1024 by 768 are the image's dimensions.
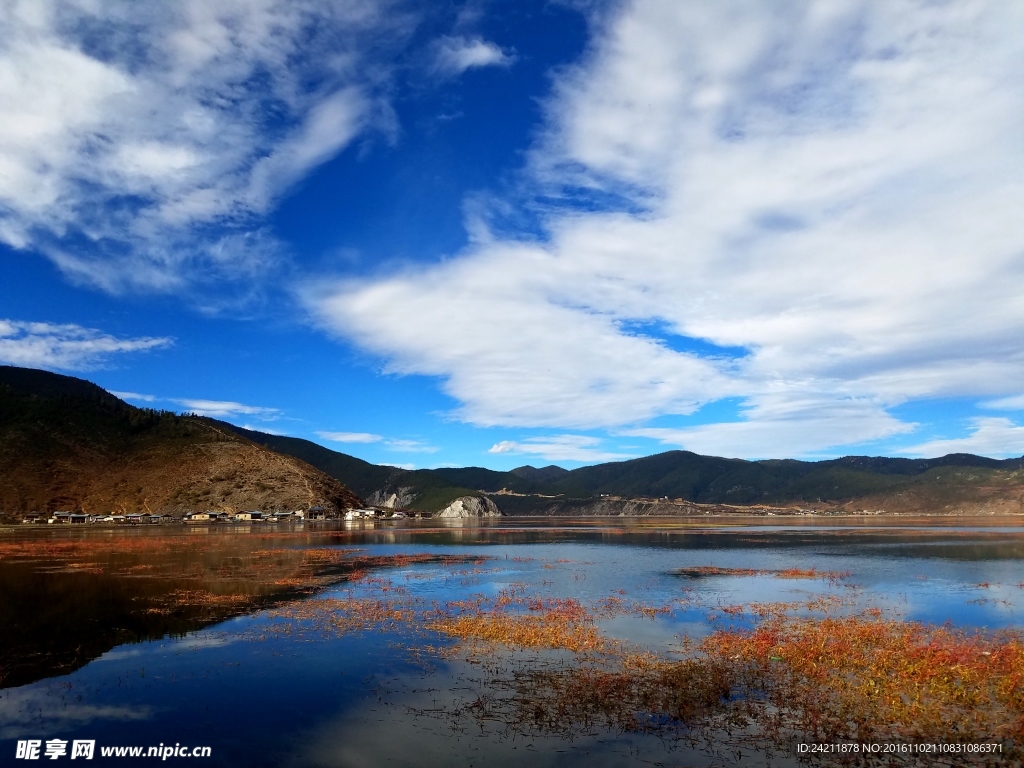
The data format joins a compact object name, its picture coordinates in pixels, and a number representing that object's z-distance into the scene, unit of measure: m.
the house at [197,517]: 177.88
